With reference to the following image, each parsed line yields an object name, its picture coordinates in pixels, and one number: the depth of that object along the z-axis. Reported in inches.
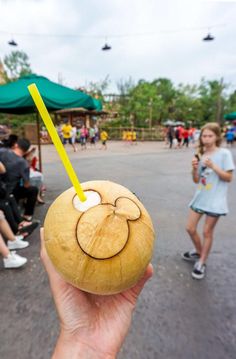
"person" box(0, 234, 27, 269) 109.4
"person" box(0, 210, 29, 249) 121.6
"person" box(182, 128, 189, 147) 724.8
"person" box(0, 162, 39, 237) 128.6
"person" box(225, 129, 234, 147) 762.2
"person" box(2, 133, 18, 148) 163.8
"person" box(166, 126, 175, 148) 693.9
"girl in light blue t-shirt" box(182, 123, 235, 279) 96.7
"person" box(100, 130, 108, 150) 649.6
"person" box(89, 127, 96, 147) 737.6
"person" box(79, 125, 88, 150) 669.1
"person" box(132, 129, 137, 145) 842.8
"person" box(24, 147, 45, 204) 175.0
